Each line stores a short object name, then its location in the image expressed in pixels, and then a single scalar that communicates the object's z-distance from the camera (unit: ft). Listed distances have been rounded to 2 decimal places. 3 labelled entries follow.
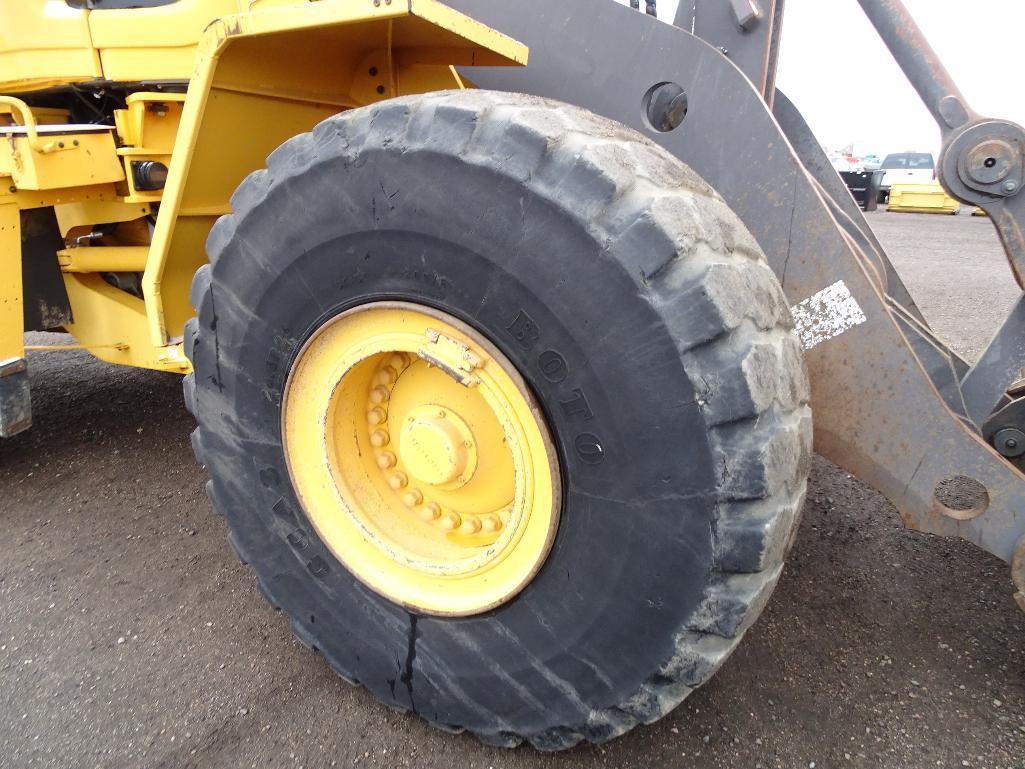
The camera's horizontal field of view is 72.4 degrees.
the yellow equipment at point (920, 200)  58.29
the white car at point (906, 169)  64.23
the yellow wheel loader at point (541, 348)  4.30
